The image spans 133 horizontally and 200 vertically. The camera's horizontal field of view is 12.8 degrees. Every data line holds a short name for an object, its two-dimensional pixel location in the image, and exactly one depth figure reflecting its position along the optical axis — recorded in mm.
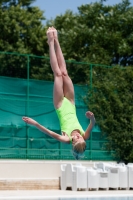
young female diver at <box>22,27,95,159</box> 9625
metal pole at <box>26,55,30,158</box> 17797
